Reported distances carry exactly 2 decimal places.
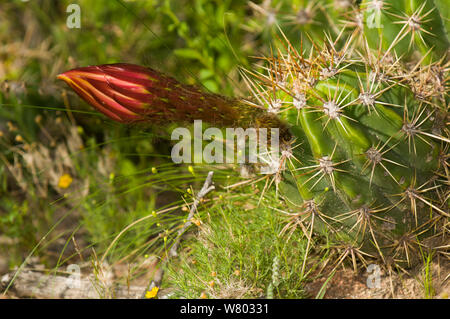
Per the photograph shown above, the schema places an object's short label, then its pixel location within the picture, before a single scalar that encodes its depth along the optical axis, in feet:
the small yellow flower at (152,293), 2.52
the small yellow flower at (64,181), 3.04
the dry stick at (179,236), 2.57
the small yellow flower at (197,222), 2.51
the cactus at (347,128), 2.39
